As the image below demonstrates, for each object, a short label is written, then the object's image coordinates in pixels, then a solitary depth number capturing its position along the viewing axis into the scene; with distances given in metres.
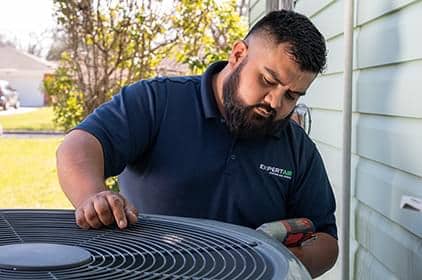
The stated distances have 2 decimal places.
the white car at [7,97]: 31.94
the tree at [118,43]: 8.72
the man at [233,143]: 2.18
